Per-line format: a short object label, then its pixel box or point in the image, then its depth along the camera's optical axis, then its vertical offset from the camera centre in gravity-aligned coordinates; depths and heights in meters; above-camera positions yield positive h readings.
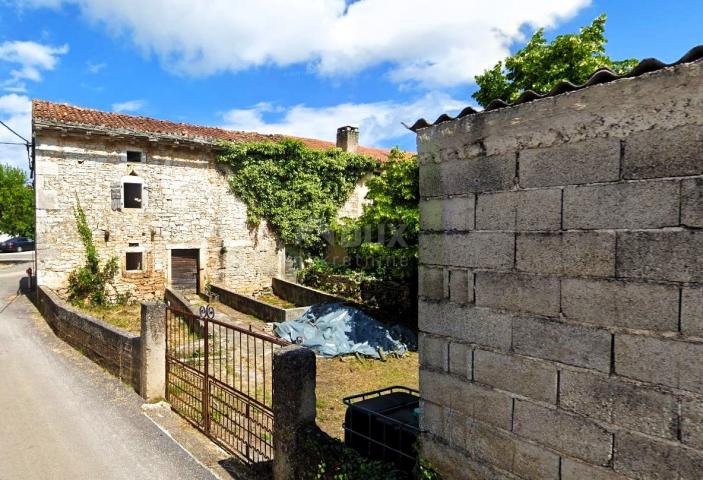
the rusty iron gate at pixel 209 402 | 5.31 -2.61
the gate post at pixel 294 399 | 4.21 -1.67
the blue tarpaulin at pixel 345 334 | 11.07 -2.85
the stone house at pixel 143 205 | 14.17 +0.72
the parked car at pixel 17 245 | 35.91 -1.76
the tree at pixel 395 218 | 12.43 +0.29
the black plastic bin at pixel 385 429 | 3.45 -1.68
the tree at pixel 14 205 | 28.39 +1.25
